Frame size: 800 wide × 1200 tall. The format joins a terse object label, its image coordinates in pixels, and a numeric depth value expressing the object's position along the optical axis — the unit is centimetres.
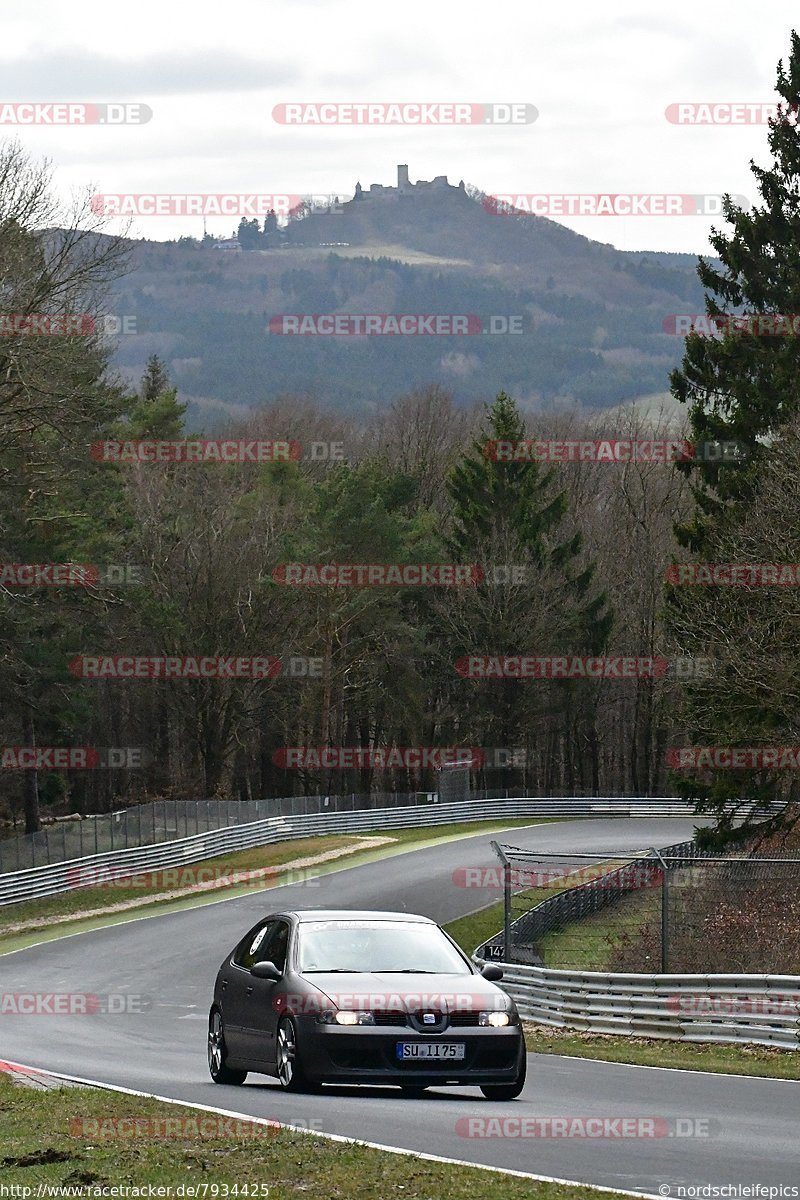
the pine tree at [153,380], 10162
